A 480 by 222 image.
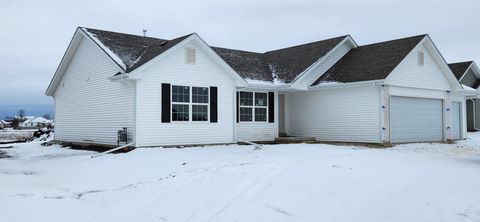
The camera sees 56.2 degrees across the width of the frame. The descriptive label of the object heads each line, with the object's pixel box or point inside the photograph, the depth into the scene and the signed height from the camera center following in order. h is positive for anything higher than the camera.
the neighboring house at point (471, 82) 29.67 +2.20
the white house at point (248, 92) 16.31 +0.97
